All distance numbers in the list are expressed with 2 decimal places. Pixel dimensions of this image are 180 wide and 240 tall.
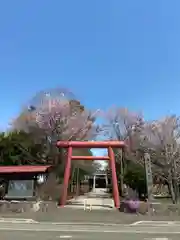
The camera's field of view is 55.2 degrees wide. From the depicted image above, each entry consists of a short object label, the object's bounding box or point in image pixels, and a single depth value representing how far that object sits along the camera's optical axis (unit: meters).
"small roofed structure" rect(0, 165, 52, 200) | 13.77
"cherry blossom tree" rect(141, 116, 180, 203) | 17.93
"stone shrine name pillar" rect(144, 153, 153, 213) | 11.88
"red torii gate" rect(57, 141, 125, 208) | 14.65
